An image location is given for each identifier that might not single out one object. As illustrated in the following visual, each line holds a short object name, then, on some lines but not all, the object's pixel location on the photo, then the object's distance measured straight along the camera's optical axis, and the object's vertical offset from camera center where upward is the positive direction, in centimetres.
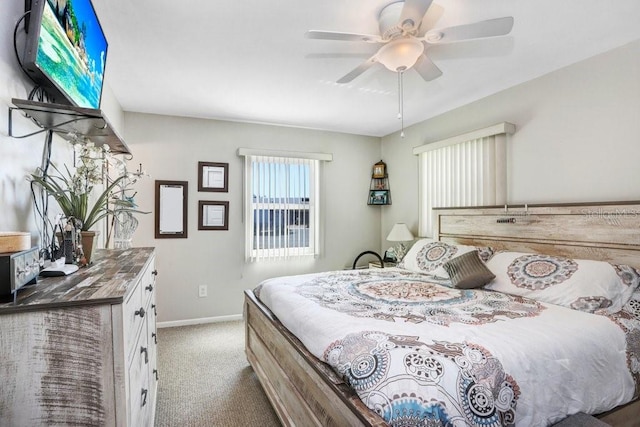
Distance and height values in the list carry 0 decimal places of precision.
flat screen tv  118 +73
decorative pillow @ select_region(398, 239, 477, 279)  296 -37
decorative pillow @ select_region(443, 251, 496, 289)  245 -42
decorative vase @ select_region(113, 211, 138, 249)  229 -9
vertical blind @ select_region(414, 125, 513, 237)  308 +45
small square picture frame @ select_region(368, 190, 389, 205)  462 +30
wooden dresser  85 -38
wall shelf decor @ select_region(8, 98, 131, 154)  121 +42
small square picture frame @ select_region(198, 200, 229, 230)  389 +4
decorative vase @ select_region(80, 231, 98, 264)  148 -11
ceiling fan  160 +100
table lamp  400 -23
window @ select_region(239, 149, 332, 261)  407 +15
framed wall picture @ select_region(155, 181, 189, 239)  372 +11
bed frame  140 -29
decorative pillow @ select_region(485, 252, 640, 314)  195 -43
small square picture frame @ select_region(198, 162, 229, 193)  388 +50
